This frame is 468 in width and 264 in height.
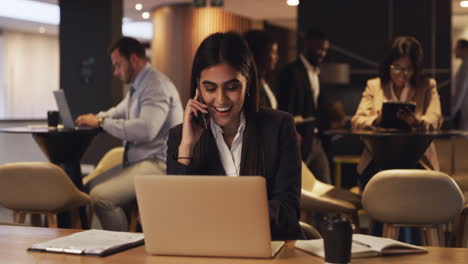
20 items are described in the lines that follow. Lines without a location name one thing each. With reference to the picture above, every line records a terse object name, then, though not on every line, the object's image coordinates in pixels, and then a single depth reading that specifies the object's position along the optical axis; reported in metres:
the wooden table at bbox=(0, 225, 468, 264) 1.78
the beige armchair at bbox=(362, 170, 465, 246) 3.54
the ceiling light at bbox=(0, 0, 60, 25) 14.95
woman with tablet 4.22
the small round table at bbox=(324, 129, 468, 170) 4.02
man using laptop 4.47
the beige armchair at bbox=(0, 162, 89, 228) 4.13
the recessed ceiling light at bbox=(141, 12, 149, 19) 14.75
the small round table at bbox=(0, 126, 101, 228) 4.66
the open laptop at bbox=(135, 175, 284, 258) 1.71
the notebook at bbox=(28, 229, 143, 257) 1.89
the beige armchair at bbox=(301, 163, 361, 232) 4.22
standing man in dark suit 5.79
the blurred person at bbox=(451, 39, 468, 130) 8.07
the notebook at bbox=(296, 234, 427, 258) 1.83
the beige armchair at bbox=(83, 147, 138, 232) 5.24
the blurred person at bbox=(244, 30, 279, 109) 5.03
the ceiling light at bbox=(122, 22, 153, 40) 18.05
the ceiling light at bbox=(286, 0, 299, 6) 9.10
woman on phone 2.43
